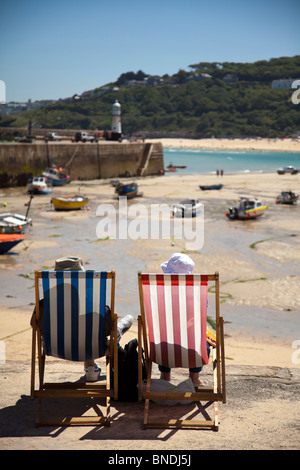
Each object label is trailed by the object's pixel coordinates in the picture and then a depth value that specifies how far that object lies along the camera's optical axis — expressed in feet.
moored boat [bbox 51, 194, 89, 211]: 79.27
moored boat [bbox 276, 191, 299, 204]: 91.30
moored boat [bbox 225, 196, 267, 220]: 73.36
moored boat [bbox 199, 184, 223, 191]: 113.39
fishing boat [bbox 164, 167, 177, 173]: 179.80
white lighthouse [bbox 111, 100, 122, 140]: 158.20
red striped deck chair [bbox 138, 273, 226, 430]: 12.98
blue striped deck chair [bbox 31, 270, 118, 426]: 13.16
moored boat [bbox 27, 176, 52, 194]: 99.76
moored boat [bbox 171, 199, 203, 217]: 75.05
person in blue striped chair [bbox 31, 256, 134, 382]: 14.94
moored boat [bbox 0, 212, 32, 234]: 54.24
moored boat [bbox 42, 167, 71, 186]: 113.39
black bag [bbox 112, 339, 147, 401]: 13.98
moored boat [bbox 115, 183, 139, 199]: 96.22
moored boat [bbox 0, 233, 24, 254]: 49.98
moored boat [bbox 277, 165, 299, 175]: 159.02
